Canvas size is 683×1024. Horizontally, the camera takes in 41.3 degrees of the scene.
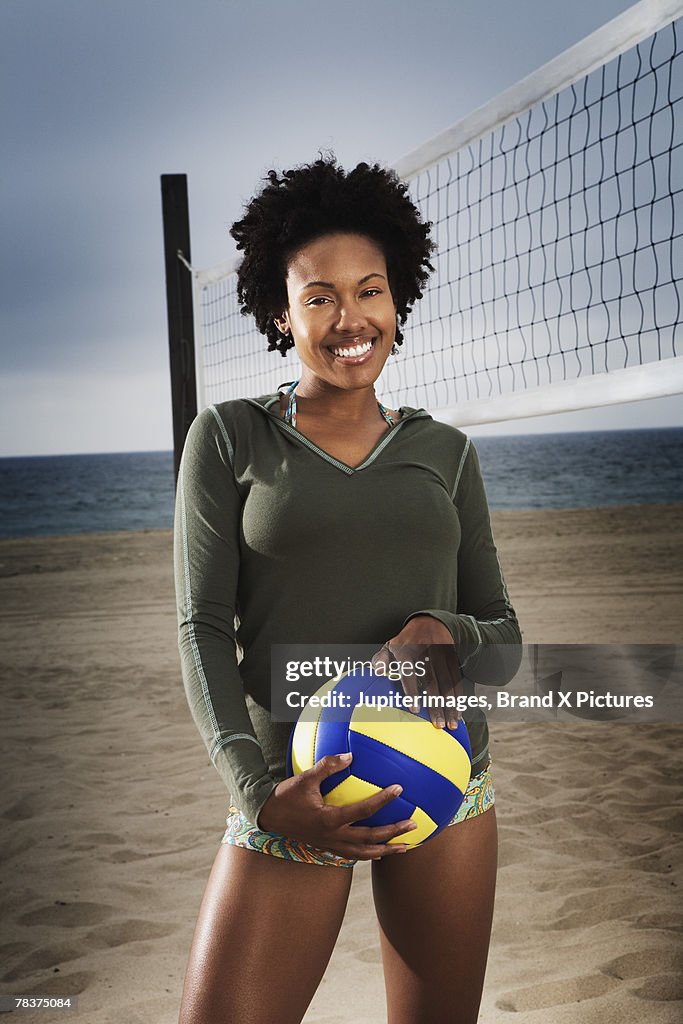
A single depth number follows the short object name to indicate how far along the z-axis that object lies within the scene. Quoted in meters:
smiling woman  1.29
